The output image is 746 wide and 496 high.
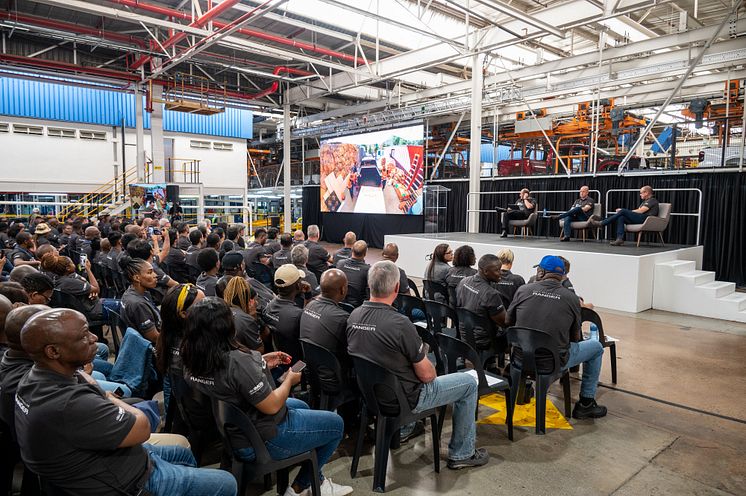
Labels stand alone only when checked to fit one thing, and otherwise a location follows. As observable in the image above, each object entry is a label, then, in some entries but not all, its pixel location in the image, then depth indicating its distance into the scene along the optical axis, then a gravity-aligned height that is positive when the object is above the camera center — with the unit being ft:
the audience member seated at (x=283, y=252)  19.07 -1.77
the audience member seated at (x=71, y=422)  4.80 -2.22
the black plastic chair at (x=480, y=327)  11.98 -3.07
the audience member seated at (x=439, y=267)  16.63 -1.98
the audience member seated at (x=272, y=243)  21.31 -1.59
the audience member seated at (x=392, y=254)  16.60 -1.55
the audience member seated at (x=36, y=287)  9.98 -1.68
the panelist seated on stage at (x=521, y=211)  34.65 +0.17
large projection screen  47.52 +4.31
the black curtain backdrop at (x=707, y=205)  28.96 +0.67
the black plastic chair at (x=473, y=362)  9.68 -3.28
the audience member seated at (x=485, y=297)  11.79 -2.15
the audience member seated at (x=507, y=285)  13.92 -2.13
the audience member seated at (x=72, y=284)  13.80 -2.23
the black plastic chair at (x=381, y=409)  8.16 -3.52
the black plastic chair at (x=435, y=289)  16.21 -2.69
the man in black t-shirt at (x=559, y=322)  10.55 -2.47
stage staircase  22.08 -3.92
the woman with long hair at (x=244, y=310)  8.99 -1.99
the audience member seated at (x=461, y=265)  15.33 -1.73
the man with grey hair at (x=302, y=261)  15.11 -1.61
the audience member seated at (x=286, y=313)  10.25 -2.25
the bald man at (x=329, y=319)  9.25 -2.14
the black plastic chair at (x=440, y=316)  13.21 -2.98
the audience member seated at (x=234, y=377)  6.46 -2.31
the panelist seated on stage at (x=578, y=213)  31.01 +0.07
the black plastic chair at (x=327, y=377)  8.98 -3.27
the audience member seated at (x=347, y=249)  20.17 -1.65
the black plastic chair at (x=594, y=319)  12.09 -2.73
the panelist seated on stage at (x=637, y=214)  28.25 +0.03
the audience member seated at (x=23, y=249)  18.76 -1.74
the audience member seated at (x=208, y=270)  12.67 -1.67
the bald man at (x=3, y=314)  7.27 -1.65
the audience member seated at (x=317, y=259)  20.56 -2.10
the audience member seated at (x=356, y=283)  15.66 -2.38
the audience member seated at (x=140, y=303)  10.58 -2.12
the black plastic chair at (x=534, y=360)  10.42 -3.33
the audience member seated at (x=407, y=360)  8.09 -2.55
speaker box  43.45 +1.61
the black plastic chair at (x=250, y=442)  6.49 -3.40
